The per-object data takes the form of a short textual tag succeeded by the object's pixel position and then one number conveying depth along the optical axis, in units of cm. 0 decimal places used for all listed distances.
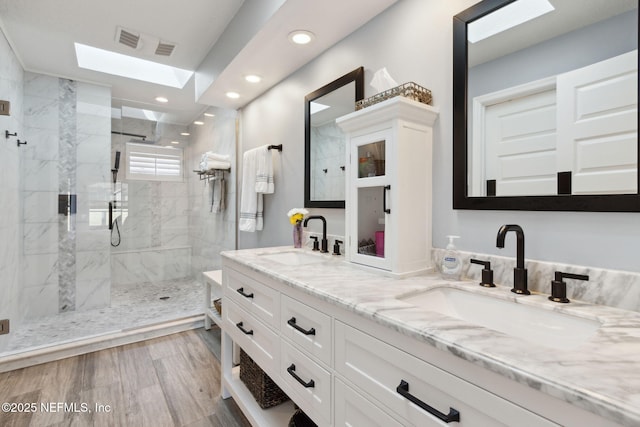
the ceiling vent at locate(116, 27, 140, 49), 231
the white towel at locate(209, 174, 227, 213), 339
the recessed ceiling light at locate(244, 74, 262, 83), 232
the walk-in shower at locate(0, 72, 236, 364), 260
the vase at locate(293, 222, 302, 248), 205
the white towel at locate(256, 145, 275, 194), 244
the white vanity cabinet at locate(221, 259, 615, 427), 54
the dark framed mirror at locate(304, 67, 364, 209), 178
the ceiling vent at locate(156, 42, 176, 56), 248
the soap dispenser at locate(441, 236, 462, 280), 115
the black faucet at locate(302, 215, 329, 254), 188
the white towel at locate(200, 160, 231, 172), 324
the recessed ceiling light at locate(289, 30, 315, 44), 174
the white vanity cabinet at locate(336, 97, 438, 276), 120
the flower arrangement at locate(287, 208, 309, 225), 202
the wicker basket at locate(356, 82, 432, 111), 126
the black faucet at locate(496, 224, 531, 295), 96
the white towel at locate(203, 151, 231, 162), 328
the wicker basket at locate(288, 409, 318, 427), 135
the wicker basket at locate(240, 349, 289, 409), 157
